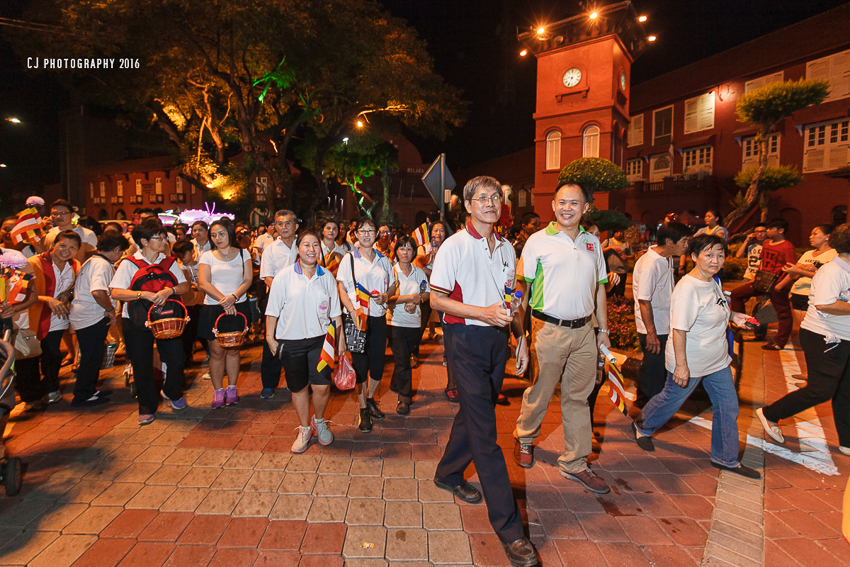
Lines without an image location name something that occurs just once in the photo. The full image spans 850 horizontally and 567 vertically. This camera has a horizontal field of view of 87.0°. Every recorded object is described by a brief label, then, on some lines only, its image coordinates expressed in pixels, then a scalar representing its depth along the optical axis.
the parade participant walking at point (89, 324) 4.99
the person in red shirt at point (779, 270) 6.97
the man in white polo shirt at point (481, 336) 2.66
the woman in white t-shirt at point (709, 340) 3.58
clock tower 22.41
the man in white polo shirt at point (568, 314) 3.36
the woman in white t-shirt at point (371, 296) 4.54
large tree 15.31
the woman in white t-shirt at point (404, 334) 4.87
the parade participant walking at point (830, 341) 3.86
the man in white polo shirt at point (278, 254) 5.33
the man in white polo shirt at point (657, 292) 4.30
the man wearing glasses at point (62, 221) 5.82
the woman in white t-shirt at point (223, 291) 4.76
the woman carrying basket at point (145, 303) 4.45
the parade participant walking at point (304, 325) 3.97
